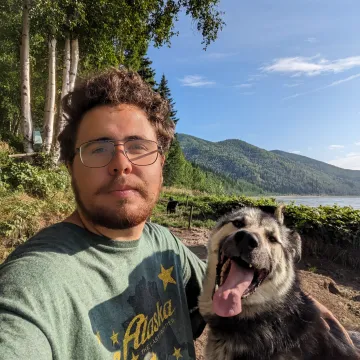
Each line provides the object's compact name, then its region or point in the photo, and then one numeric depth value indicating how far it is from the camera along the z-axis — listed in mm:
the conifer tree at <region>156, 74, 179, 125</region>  45872
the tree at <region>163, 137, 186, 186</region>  55781
